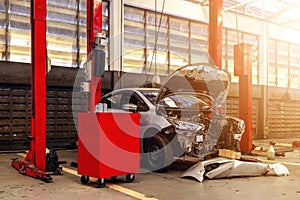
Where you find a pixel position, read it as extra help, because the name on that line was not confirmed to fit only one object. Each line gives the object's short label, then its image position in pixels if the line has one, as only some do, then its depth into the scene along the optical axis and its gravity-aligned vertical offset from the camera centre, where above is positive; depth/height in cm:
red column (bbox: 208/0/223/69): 770 +160
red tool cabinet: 438 -67
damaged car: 567 -34
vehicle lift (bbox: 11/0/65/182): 519 +18
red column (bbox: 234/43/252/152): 844 +36
